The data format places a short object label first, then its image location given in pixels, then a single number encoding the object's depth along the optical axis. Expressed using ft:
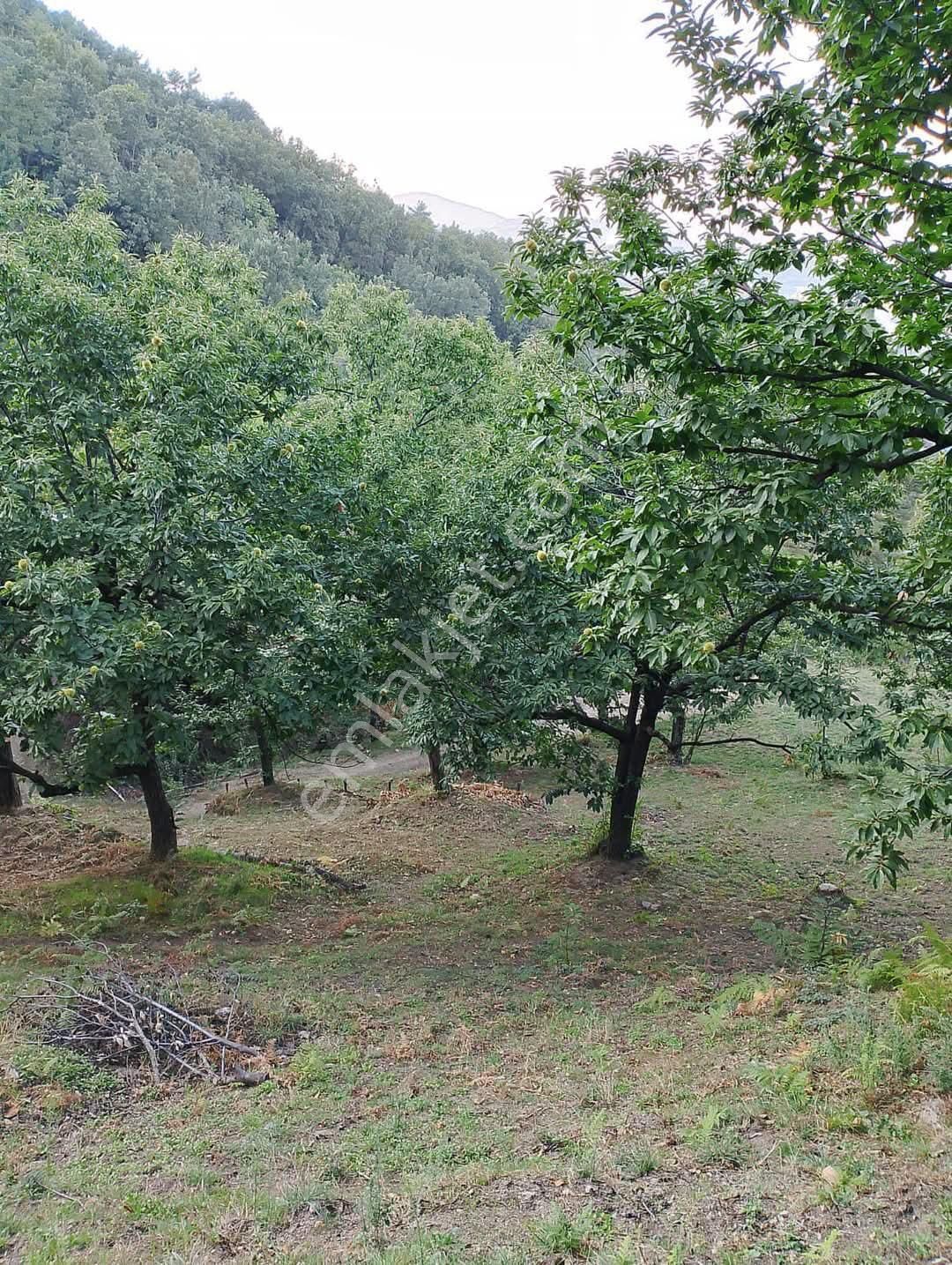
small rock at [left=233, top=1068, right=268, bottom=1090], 21.40
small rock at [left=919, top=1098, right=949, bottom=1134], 15.02
